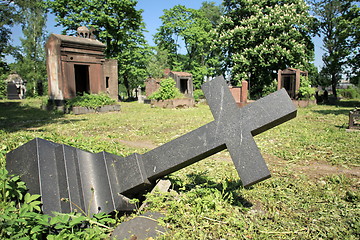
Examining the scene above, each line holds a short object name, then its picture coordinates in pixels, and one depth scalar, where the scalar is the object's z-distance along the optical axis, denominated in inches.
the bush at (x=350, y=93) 1252.5
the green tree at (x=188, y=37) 1379.2
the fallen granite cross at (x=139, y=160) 91.8
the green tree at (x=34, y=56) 1460.4
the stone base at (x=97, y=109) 588.4
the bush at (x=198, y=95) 1093.9
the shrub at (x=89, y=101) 597.3
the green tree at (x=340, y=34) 737.0
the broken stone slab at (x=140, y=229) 86.0
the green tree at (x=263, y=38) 933.8
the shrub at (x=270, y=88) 973.2
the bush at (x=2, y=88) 1245.9
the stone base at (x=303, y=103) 781.3
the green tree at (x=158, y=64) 1462.1
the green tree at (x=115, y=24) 1123.9
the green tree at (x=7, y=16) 561.2
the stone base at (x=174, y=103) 772.5
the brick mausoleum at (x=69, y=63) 624.7
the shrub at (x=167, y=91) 791.1
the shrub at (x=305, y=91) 791.1
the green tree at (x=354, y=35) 677.3
